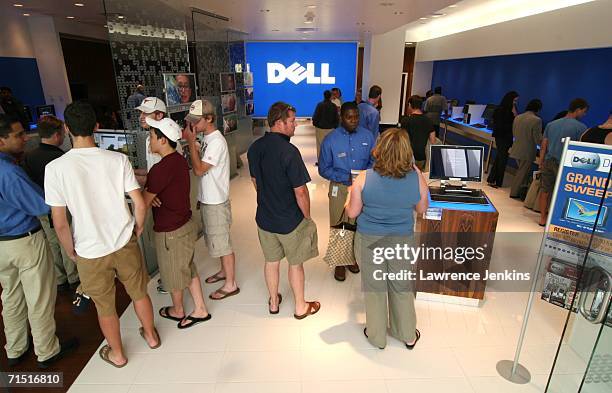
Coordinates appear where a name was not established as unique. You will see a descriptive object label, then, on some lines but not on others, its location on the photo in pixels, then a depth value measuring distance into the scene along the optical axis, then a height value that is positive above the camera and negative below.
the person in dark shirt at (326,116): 7.10 -0.74
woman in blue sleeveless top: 2.26 -0.98
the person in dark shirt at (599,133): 4.01 -0.59
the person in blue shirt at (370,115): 5.45 -0.55
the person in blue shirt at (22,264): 2.14 -1.14
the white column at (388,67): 9.20 +0.24
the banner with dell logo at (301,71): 9.81 +0.13
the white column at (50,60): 7.53 +0.29
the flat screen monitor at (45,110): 6.02 -0.58
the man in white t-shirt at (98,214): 1.99 -0.78
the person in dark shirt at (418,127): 4.70 -0.62
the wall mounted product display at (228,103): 6.21 -0.46
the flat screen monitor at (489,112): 7.52 -0.69
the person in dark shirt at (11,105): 5.76 -0.48
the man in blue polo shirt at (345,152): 3.34 -0.67
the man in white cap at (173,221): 2.38 -0.98
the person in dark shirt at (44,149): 2.73 -0.55
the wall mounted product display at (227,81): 6.09 -0.09
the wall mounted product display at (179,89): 3.63 -0.14
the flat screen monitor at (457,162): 3.14 -0.70
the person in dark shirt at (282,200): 2.53 -0.86
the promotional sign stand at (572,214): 2.16 -0.81
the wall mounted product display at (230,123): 6.36 -0.82
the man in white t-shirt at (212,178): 2.86 -0.80
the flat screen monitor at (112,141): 3.37 -0.59
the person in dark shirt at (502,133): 6.18 -0.93
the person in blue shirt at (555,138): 4.56 -0.75
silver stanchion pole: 2.21 -1.87
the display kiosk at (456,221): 2.86 -1.08
